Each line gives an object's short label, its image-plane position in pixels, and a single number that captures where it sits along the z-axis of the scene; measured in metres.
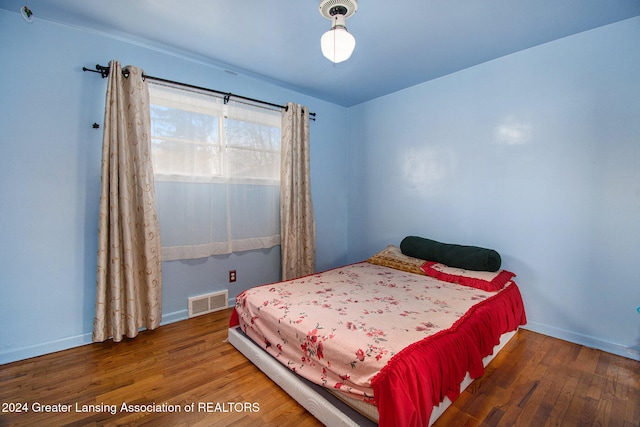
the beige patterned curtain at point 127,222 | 2.09
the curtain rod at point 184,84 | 2.11
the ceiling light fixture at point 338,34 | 1.54
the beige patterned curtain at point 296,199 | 3.12
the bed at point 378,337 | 1.25
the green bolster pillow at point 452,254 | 2.38
